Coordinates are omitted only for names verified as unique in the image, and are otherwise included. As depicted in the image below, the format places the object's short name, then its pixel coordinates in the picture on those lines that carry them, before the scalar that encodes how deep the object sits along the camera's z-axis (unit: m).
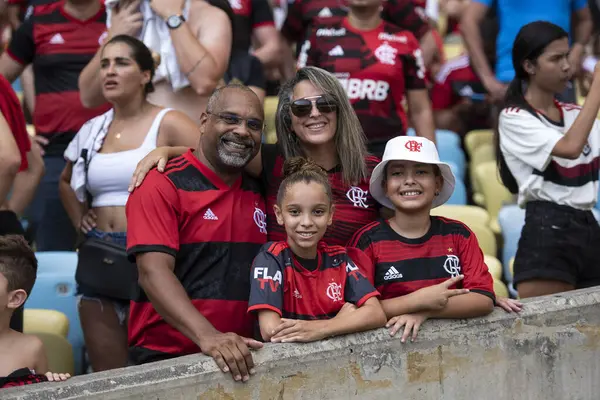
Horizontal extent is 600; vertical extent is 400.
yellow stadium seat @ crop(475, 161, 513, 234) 13.47
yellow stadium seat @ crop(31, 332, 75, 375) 9.28
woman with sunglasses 8.18
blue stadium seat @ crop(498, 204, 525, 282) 11.55
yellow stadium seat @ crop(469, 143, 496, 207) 14.71
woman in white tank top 9.06
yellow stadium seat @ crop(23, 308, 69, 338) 9.45
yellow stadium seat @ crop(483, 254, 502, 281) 10.42
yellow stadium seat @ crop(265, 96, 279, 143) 14.88
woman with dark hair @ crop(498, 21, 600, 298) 9.09
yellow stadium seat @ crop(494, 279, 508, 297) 9.62
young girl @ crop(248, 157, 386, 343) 7.12
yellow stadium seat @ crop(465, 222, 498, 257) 11.44
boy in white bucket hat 7.55
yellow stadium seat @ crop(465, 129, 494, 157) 15.27
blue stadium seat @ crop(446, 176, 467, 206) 13.31
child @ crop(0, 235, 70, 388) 7.24
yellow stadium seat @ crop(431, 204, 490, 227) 11.69
